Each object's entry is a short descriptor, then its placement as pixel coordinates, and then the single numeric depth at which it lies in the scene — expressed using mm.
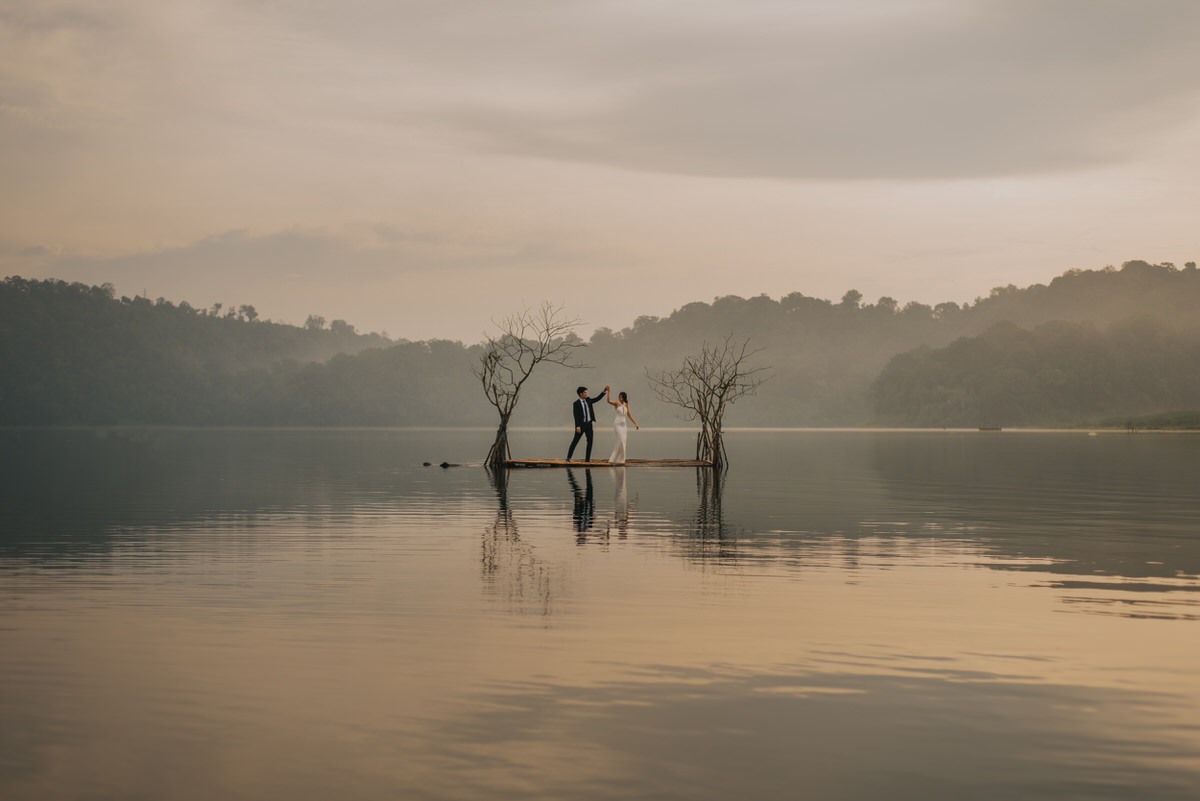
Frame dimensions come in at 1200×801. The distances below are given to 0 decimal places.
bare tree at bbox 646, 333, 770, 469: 43812
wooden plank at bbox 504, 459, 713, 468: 43156
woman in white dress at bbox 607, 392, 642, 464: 40781
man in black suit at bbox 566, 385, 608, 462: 41406
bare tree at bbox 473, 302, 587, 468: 41969
